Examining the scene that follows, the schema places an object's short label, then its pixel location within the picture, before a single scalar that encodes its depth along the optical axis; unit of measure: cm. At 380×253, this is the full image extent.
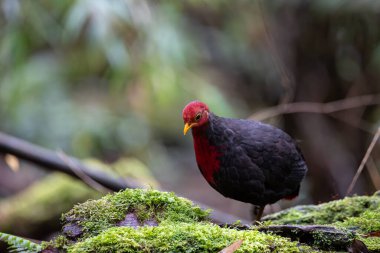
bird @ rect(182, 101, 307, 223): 786
